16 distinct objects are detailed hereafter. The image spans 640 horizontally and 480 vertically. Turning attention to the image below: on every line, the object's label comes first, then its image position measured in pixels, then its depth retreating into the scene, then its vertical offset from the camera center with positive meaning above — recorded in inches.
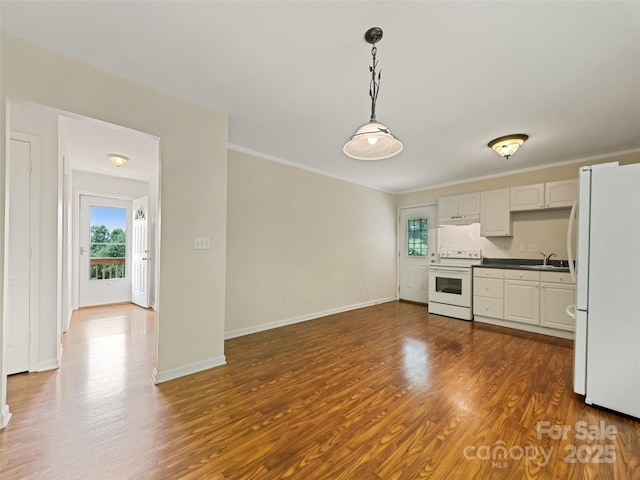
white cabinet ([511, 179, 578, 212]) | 155.9 +28.6
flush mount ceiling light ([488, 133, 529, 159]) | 126.8 +47.1
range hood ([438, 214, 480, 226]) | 196.1 +15.9
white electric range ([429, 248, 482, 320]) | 182.1 -30.8
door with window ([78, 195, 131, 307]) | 206.4 -12.8
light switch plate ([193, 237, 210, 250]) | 103.8 -2.6
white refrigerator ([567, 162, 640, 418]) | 77.5 -13.7
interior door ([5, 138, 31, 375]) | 97.9 -10.2
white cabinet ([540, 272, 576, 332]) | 143.8 -31.4
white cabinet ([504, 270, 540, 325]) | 155.3 -32.3
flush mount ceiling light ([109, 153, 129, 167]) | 159.9 +46.2
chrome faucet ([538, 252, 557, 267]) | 167.6 -10.0
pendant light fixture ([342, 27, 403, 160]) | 66.7 +26.0
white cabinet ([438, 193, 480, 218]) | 195.3 +26.8
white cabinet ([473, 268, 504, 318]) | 168.7 -32.8
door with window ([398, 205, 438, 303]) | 229.9 -8.5
